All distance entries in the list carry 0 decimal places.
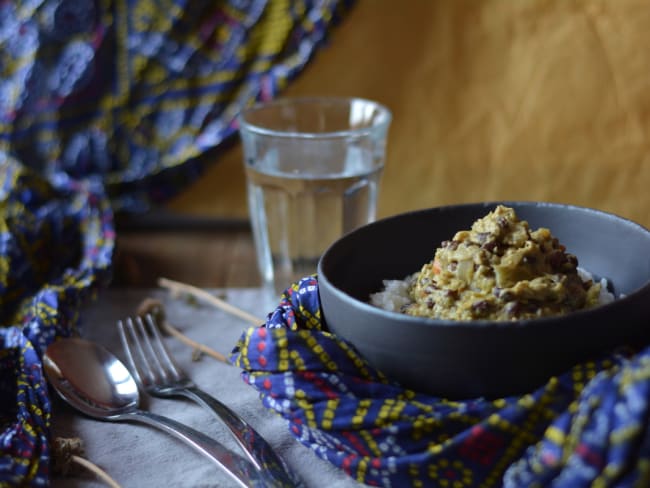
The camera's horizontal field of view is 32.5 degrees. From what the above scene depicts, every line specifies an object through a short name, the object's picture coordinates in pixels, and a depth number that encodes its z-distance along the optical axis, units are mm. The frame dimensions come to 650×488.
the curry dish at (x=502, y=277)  407
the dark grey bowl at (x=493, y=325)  388
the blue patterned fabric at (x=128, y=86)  662
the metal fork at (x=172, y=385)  426
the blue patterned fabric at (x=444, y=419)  366
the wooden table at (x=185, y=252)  626
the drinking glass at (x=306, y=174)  571
